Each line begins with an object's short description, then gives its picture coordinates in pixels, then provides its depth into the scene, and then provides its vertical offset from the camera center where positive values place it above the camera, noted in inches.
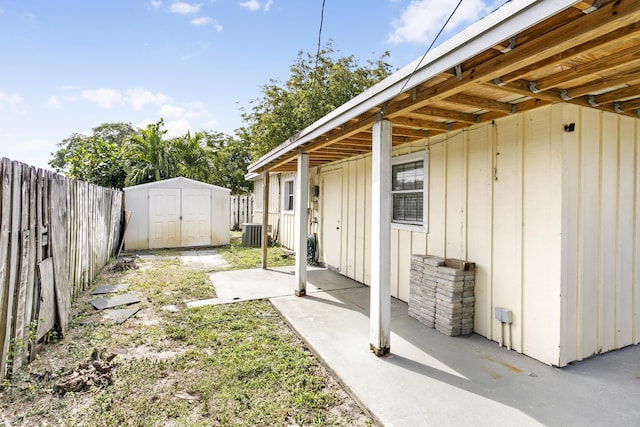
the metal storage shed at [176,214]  383.9 -5.2
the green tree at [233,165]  741.9 +109.2
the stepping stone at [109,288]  204.0 -52.8
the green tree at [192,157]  578.6 +98.7
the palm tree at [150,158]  531.8 +89.1
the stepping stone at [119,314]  159.1 -54.8
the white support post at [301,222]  197.3 -6.9
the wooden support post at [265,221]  273.5 -9.7
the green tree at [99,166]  550.0 +76.3
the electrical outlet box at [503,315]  125.1 -41.0
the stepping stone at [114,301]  178.1 -53.5
